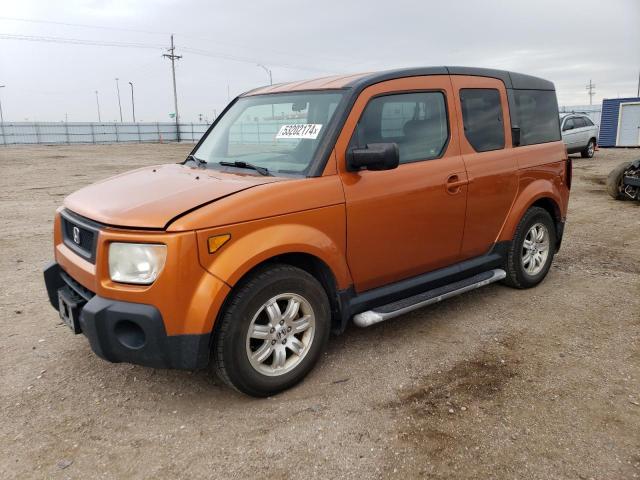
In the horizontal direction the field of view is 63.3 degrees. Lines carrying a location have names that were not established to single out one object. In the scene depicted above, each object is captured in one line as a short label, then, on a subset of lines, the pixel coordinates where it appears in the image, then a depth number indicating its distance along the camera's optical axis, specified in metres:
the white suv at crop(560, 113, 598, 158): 18.50
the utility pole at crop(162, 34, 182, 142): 54.28
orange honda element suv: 2.77
